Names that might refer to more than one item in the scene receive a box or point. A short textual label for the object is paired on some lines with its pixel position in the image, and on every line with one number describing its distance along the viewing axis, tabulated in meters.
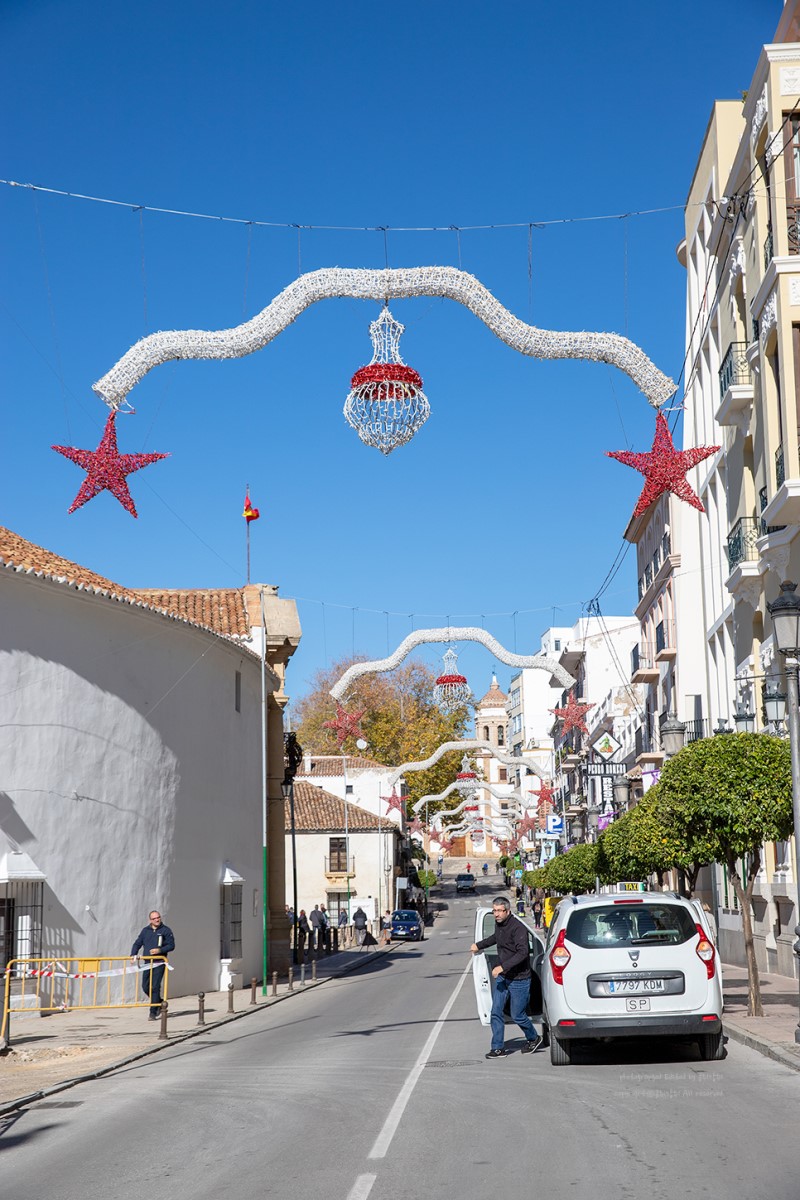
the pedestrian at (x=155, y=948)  20.66
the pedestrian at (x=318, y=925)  48.41
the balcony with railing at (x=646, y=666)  49.44
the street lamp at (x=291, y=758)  35.11
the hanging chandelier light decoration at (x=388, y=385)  16.20
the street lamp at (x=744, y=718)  23.36
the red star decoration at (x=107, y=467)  14.45
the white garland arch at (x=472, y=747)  51.16
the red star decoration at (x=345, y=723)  51.72
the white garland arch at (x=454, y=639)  38.53
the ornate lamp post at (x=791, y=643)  14.73
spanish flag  34.31
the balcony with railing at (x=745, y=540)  27.88
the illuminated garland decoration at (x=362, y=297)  15.37
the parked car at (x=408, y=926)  59.66
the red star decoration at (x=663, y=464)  15.48
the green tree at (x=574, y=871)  43.97
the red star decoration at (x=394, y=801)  62.99
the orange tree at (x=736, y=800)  17.78
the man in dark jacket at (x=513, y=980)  13.98
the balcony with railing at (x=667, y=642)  44.10
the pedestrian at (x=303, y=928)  42.20
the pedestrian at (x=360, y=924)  54.41
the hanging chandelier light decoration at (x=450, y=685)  45.12
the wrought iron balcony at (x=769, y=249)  22.96
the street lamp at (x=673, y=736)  24.05
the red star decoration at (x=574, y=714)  57.12
